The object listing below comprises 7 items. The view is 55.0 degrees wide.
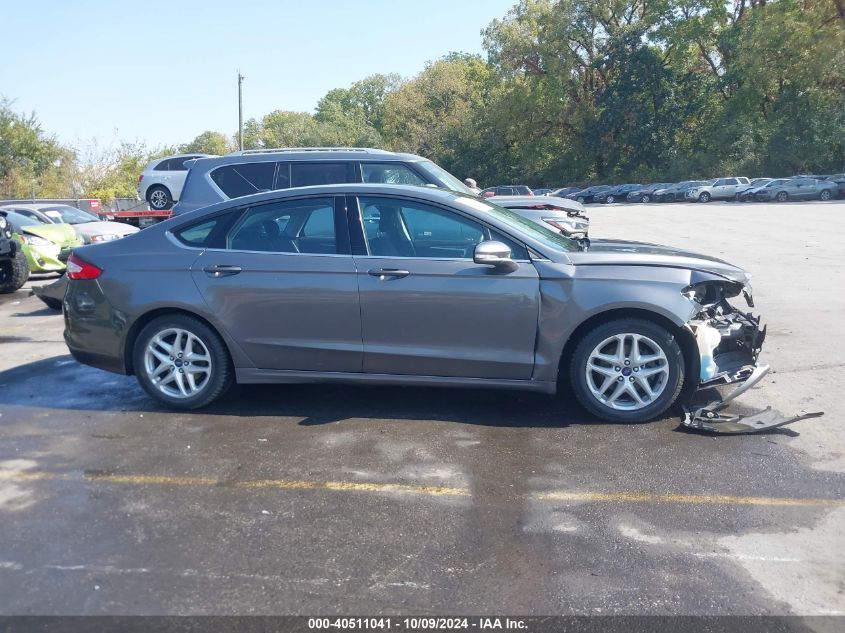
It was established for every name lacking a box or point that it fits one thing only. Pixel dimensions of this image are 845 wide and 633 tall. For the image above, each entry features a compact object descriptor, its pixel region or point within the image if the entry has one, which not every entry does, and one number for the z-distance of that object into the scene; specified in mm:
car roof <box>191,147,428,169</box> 9203
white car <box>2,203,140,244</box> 15483
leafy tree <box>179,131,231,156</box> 87688
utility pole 44744
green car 14516
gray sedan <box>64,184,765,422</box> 5523
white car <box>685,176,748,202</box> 51031
